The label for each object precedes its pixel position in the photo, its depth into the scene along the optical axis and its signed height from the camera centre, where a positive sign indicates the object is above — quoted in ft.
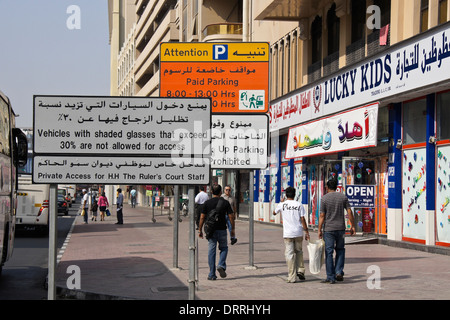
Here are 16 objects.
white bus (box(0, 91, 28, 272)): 40.63 +1.09
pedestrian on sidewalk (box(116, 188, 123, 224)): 114.18 -3.44
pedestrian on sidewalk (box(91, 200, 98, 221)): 133.22 -4.54
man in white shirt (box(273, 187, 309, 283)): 39.63 -2.51
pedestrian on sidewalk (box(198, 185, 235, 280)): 40.45 -2.72
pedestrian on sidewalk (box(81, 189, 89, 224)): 119.14 -3.40
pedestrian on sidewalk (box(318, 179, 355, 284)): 39.01 -2.19
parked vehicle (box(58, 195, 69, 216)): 161.11 -4.77
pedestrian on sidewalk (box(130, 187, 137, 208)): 207.11 -4.39
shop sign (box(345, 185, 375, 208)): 66.49 -0.84
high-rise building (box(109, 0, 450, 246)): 57.57 +7.58
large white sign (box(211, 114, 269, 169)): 45.42 +2.58
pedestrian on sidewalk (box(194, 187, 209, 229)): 77.87 -1.37
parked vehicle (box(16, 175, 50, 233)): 87.45 -2.84
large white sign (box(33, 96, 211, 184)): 25.00 +1.56
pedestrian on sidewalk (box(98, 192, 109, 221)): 128.75 -3.54
